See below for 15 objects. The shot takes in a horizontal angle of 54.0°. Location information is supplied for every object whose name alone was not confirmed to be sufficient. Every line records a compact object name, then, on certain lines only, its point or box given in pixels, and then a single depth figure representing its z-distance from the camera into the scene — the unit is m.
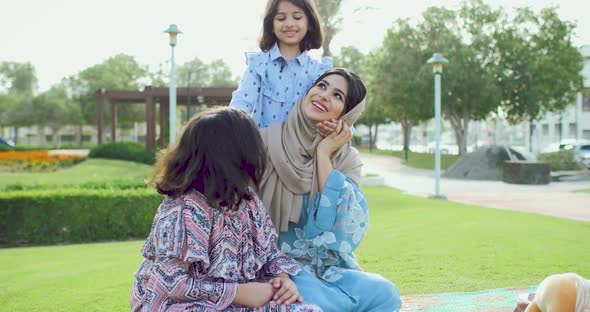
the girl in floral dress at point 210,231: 2.36
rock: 23.05
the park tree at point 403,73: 31.02
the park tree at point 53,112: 46.59
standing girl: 3.23
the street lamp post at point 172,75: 12.55
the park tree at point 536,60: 30.44
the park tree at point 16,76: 64.79
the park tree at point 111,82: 47.62
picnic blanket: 4.35
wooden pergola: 22.76
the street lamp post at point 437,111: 14.42
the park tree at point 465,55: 29.83
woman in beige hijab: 2.83
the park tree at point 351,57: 56.59
